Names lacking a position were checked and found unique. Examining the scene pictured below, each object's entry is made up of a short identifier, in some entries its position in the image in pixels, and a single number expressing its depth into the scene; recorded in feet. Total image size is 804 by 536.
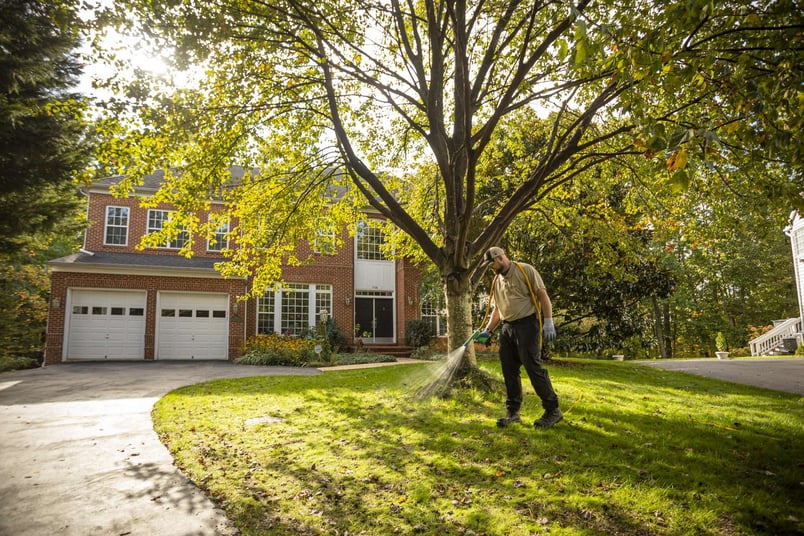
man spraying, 17.07
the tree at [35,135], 36.70
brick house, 55.98
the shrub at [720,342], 77.73
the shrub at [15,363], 51.79
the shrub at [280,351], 53.21
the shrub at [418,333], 68.51
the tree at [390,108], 13.61
